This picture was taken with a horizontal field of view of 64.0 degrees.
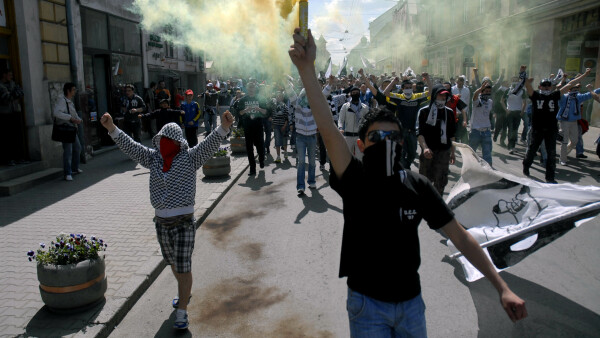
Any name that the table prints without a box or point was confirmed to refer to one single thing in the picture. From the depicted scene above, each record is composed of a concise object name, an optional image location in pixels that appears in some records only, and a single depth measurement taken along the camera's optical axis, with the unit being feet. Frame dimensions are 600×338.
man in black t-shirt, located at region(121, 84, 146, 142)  43.06
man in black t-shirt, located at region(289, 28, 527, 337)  7.60
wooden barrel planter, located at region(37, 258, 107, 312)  13.56
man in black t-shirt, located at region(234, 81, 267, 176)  35.83
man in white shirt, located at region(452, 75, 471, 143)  42.75
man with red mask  13.25
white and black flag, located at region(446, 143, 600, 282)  14.10
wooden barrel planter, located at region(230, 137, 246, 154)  46.19
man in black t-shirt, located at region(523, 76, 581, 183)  30.40
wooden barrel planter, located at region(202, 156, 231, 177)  34.06
